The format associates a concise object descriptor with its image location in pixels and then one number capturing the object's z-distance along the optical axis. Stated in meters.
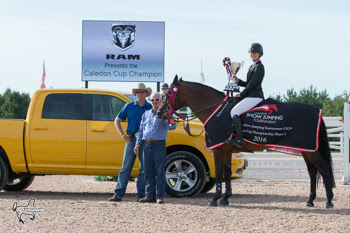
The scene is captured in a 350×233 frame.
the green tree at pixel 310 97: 63.25
